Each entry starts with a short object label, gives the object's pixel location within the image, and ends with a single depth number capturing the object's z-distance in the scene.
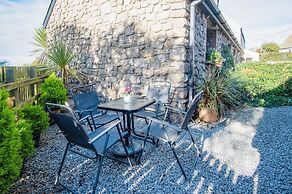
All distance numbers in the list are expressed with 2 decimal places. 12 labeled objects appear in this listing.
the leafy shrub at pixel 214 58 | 4.39
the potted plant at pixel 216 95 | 3.13
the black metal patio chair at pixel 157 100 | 2.62
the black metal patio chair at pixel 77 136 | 1.47
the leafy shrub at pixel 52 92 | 3.06
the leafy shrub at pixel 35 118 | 2.36
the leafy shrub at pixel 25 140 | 1.88
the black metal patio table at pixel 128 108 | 1.98
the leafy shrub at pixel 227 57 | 6.23
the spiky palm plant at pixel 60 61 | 3.82
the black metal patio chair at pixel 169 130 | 1.82
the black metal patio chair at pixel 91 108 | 2.39
